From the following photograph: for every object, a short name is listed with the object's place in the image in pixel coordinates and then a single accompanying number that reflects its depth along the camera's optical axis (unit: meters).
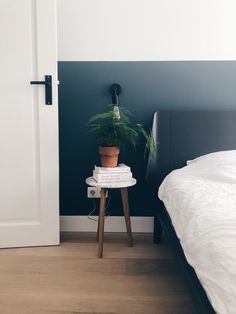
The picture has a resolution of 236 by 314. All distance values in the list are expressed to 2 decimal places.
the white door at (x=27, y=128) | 2.00
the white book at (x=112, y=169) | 2.00
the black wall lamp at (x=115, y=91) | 2.28
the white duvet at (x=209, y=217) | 0.83
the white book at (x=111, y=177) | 1.99
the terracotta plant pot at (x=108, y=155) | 2.05
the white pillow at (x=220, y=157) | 1.88
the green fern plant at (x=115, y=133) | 2.04
